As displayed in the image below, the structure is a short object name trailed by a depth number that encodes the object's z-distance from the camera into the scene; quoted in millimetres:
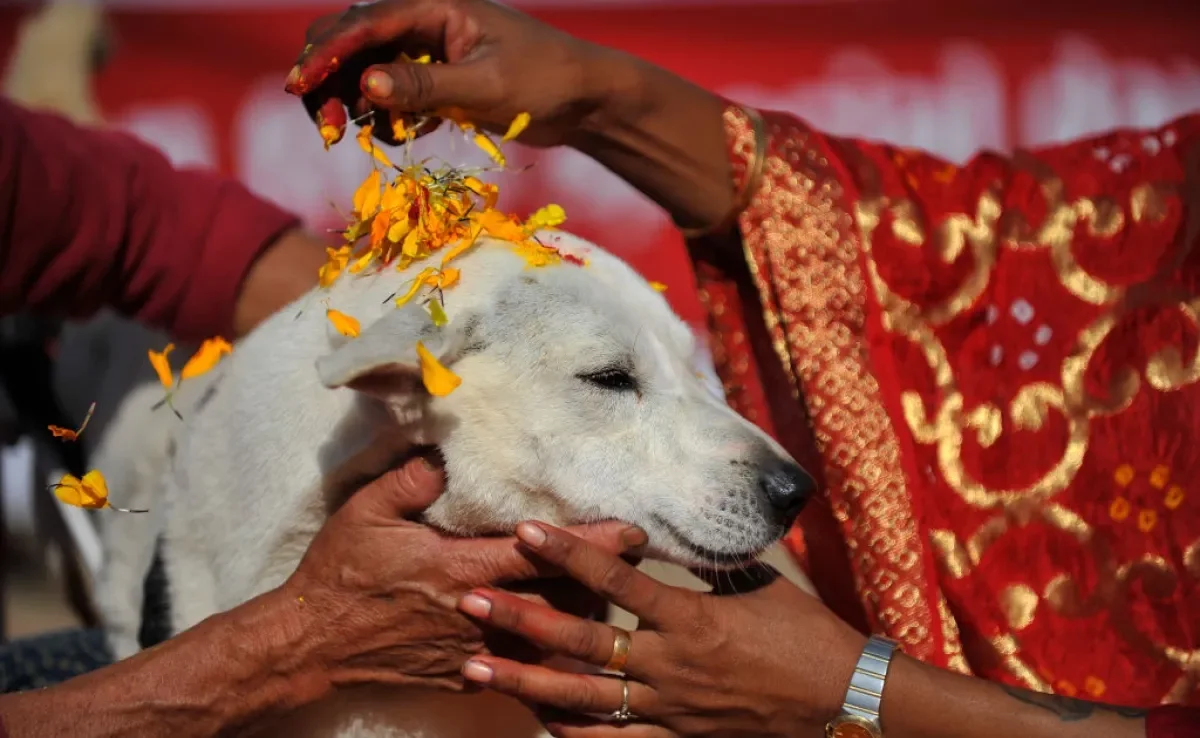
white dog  1742
